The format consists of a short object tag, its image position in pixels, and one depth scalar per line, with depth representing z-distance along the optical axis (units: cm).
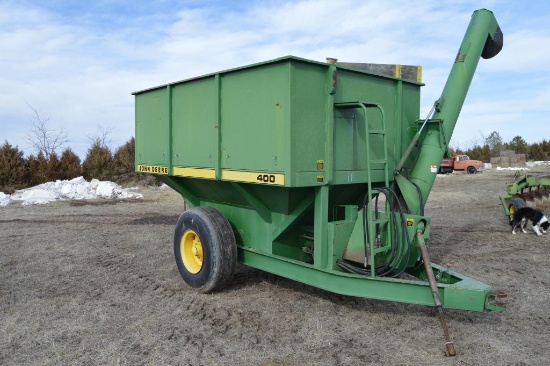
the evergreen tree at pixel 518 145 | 4081
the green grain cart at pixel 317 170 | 427
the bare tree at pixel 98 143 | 2321
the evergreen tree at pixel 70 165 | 2150
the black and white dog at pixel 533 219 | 882
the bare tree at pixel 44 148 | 2840
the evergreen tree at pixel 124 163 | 2289
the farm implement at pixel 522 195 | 1012
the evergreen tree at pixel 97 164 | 2227
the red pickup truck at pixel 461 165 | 3114
